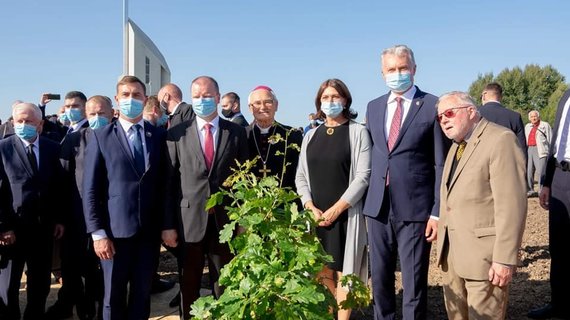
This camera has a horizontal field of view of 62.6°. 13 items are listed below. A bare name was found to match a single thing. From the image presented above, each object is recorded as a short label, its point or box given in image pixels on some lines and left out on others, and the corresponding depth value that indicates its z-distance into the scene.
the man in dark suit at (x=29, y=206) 4.31
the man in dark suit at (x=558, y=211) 4.39
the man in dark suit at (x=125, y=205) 3.60
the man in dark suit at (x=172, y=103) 5.96
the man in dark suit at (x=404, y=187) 3.57
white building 18.48
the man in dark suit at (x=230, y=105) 7.61
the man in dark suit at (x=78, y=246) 4.53
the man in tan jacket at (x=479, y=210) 2.80
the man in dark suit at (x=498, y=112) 5.90
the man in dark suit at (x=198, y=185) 3.71
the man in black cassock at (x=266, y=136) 4.30
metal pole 16.66
